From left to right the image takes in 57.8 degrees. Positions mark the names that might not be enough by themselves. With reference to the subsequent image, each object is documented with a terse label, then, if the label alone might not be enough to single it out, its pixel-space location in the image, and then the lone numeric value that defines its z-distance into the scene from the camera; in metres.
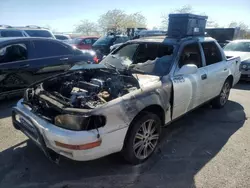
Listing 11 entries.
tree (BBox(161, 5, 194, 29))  36.70
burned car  2.39
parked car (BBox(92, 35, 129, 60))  12.55
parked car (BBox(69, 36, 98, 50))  13.38
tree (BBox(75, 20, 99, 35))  56.32
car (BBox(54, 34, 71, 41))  17.98
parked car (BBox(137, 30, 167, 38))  15.46
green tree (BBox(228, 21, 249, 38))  26.07
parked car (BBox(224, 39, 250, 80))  7.78
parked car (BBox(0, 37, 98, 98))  4.99
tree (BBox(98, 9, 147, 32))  45.88
